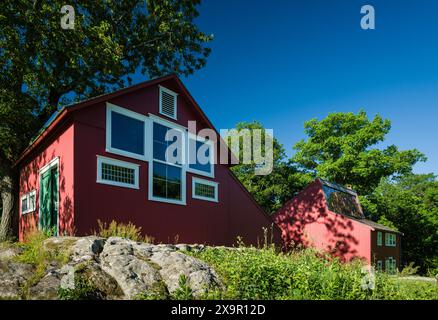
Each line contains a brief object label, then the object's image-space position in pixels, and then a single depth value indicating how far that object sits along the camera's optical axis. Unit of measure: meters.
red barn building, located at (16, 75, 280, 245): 11.27
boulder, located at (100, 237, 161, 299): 6.45
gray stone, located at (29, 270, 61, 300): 5.79
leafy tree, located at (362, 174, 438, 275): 40.78
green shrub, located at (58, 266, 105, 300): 5.81
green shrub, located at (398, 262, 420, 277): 9.86
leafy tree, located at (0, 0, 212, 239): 15.34
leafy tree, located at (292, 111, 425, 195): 36.53
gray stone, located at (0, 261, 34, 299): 5.82
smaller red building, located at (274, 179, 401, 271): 27.34
